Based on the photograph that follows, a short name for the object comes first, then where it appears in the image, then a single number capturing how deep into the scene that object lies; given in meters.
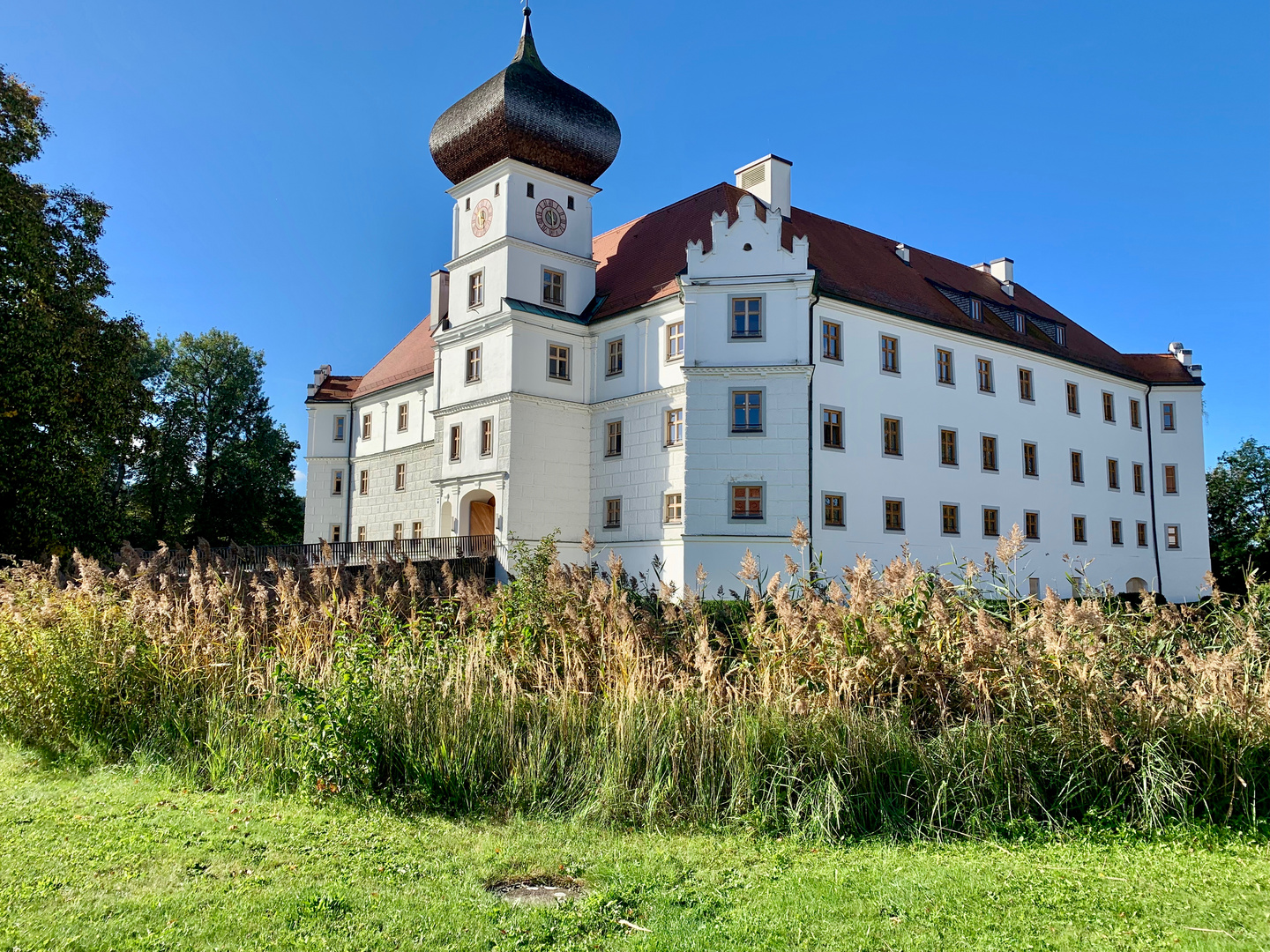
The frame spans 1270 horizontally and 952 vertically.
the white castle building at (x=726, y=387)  27.36
